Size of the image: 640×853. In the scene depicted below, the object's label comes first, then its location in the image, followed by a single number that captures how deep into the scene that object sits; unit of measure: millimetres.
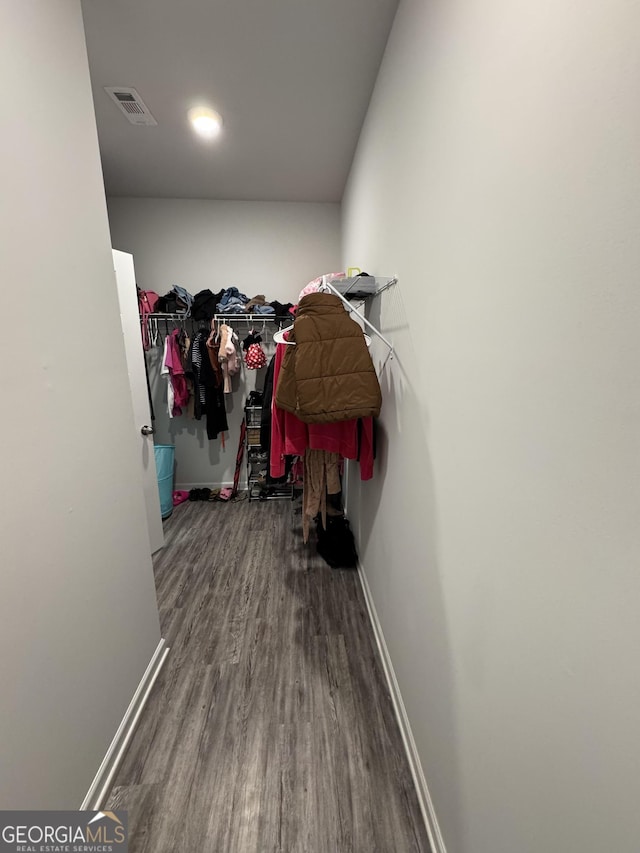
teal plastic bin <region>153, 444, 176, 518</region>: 3236
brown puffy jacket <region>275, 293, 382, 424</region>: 1397
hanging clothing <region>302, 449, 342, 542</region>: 2081
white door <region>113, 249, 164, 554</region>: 2385
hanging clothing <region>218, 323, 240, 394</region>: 3225
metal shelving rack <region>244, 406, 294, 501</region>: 3566
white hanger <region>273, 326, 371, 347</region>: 1754
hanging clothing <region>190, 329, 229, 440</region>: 3244
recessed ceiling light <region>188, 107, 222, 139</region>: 2043
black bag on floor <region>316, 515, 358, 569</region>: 2439
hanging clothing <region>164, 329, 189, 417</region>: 3213
